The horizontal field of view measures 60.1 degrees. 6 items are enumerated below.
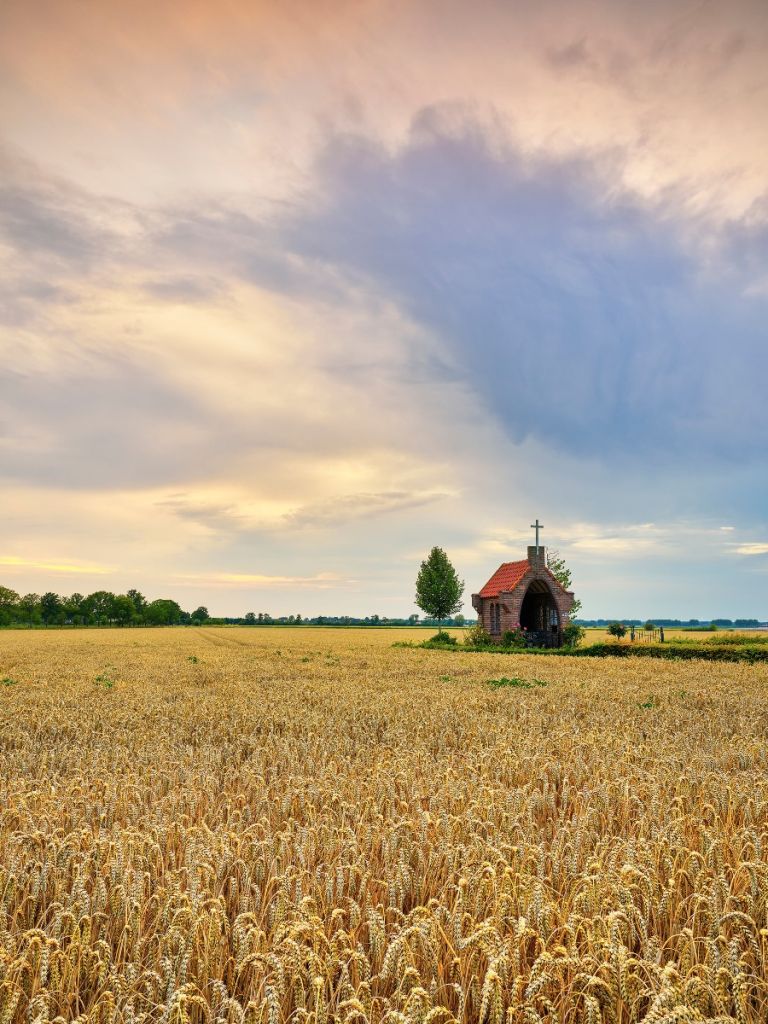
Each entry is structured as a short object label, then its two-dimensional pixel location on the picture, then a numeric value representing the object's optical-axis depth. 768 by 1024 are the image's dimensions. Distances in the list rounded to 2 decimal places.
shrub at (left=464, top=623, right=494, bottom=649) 46.34
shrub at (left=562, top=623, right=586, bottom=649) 44.59
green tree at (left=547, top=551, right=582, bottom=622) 60.69
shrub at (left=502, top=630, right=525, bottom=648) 44.16
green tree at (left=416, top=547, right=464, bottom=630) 64.19
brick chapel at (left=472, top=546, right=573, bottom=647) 44.62
